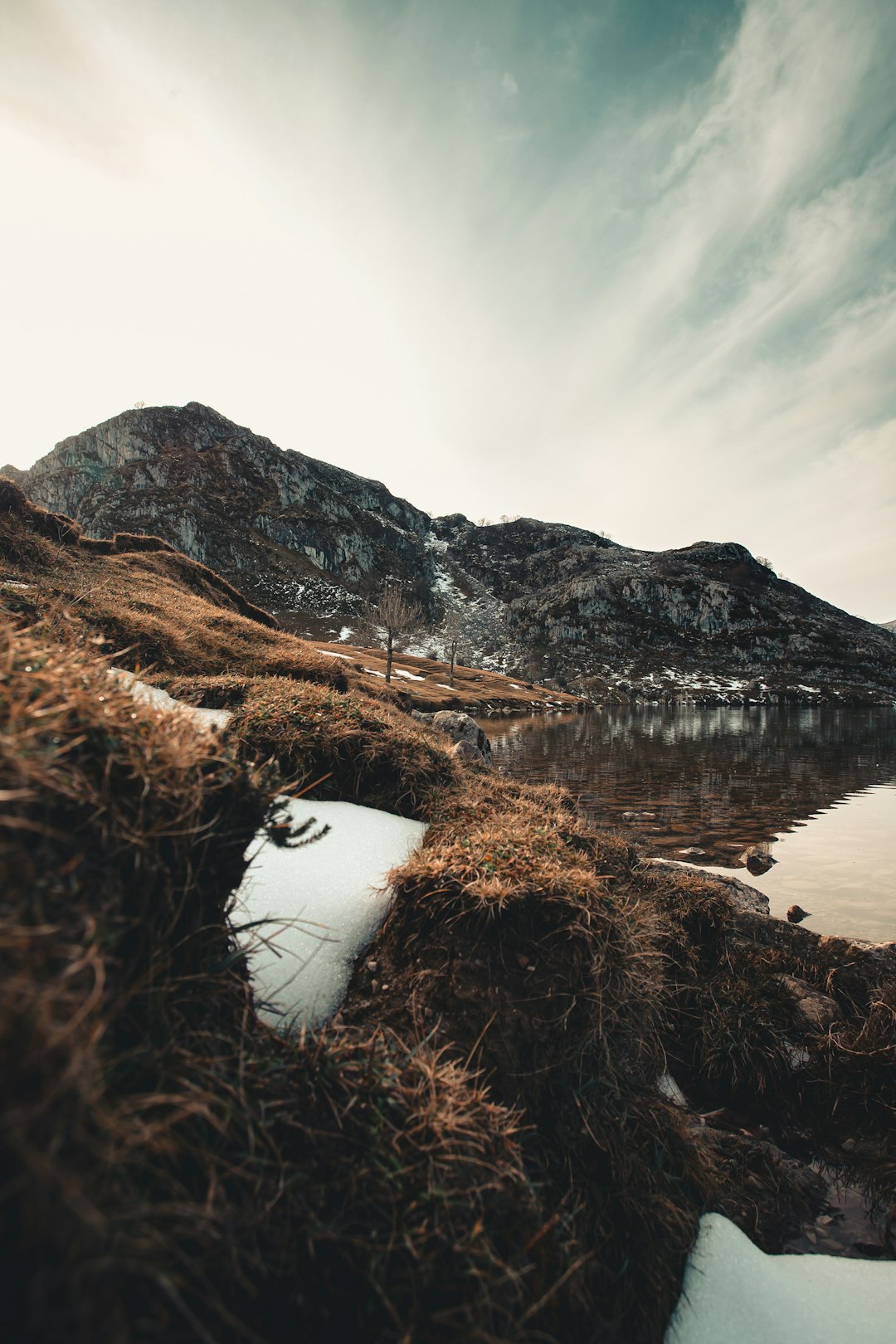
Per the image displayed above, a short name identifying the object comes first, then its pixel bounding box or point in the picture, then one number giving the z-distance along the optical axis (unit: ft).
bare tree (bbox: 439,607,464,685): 559.88
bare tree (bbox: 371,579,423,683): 251.80
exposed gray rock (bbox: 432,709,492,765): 64.90
